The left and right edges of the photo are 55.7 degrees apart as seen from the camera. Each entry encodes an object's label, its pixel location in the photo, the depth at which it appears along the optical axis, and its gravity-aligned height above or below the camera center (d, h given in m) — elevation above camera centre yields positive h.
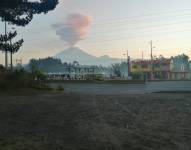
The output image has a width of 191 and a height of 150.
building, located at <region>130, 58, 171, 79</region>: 56.39 +1.99
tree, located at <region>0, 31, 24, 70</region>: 13.98 +2.42
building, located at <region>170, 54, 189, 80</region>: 57.45 +1.54
